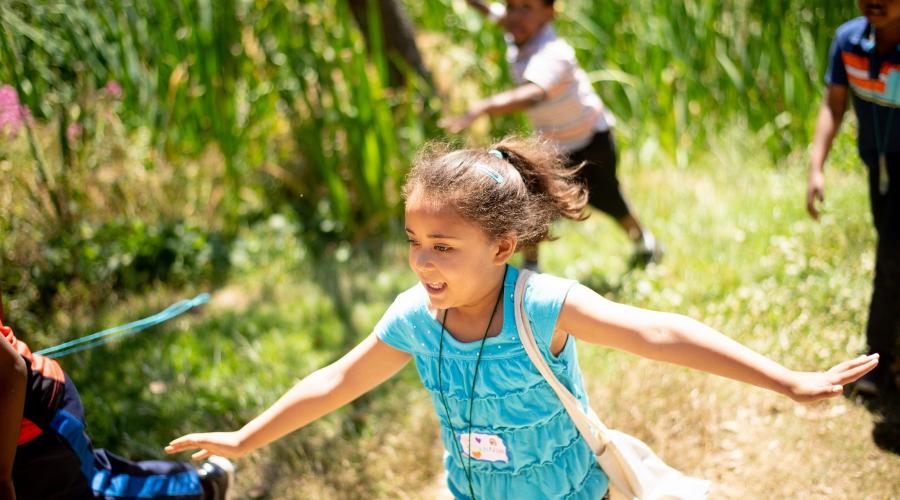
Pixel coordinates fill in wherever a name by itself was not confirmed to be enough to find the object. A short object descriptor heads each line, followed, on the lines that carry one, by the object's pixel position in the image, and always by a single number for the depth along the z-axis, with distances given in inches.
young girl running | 74.0
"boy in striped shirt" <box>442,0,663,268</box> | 143.6
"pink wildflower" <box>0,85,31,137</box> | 148.8
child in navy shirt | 107.2
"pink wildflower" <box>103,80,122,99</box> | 176.6
